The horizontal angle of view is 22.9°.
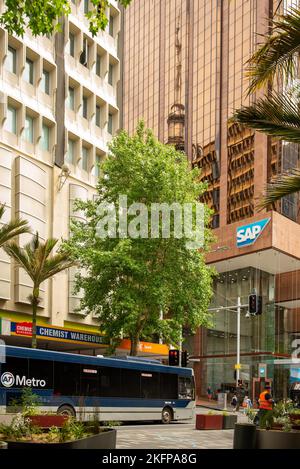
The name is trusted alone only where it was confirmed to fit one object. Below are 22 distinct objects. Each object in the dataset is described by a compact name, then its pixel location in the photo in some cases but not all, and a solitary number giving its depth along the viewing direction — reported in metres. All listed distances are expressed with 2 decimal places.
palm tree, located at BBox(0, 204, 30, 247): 27.08
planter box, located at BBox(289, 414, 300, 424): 14.93
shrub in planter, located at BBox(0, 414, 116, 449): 8.82
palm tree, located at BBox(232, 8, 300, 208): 10.85
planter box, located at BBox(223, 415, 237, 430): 27.75
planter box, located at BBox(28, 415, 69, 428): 11.36
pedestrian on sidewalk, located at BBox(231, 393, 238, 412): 53.05
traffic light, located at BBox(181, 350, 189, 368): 35.69
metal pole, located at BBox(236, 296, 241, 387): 54.47
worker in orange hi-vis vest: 21.91
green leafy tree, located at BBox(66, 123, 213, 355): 35.22
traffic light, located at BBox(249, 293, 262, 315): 37.38
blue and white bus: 25.78
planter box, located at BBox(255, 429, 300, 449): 12.31
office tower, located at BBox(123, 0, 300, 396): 63.72
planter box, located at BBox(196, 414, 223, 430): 27.45
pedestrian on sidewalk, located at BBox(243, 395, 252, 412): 53.24
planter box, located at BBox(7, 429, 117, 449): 8.72
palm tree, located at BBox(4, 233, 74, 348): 30.58
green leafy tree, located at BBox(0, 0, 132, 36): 10.39
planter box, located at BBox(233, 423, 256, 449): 13.13
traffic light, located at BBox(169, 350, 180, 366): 34.62
